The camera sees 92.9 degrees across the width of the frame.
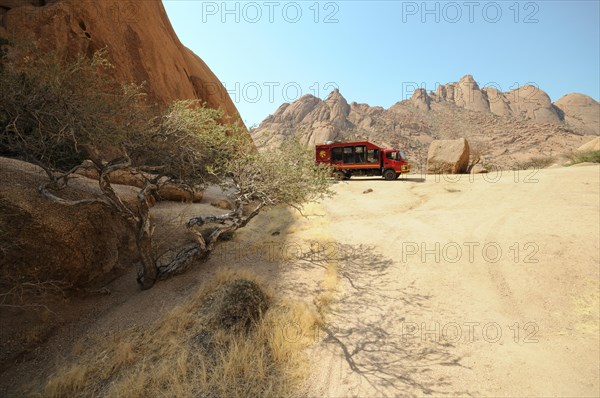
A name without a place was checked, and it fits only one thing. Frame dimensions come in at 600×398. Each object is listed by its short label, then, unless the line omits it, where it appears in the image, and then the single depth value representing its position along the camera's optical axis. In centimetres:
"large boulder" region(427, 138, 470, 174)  2205
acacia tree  597
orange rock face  1298
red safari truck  2095
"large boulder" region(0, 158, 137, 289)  568
